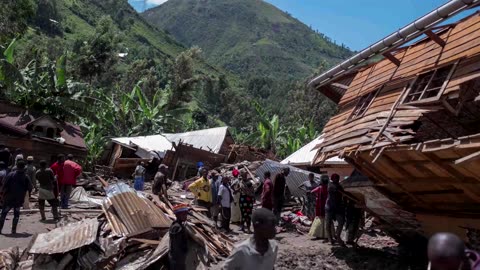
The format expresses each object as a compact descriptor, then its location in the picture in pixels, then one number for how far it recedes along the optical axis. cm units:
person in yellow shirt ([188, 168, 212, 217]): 1318
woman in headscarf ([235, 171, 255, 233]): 1342
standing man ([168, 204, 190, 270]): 618
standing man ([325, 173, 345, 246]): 1158
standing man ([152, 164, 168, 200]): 1291
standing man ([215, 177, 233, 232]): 1312
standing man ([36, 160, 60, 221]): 1211
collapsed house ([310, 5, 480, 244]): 781
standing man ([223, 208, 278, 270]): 408
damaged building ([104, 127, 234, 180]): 2566
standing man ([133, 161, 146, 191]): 1714
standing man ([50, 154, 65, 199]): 1364
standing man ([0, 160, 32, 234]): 1060
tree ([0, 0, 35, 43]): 2761
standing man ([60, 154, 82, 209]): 1355
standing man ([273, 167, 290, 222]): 1322
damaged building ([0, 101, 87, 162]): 2167
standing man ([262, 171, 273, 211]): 1291
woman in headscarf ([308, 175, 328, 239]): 1244
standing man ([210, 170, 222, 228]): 1354
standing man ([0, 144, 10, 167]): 1384
